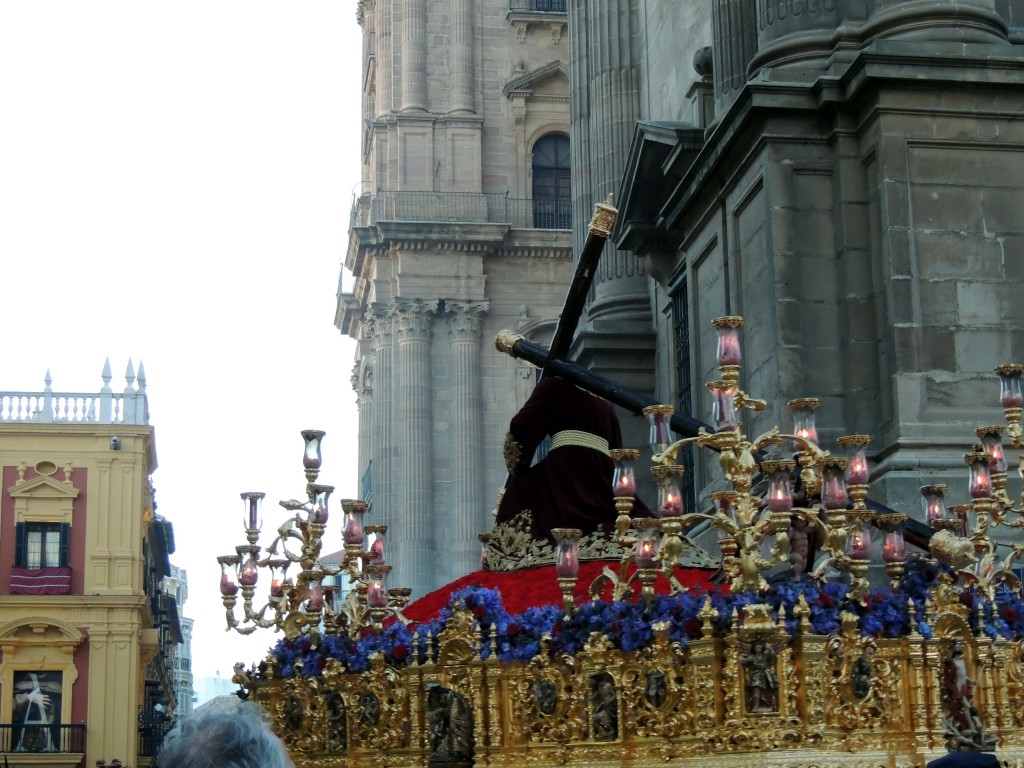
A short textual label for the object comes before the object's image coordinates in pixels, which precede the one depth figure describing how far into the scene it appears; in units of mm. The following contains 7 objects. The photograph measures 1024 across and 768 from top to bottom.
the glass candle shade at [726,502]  10445
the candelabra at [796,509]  10516
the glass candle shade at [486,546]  14977
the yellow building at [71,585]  45062
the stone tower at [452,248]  45469
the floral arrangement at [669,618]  10531
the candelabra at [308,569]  13617
